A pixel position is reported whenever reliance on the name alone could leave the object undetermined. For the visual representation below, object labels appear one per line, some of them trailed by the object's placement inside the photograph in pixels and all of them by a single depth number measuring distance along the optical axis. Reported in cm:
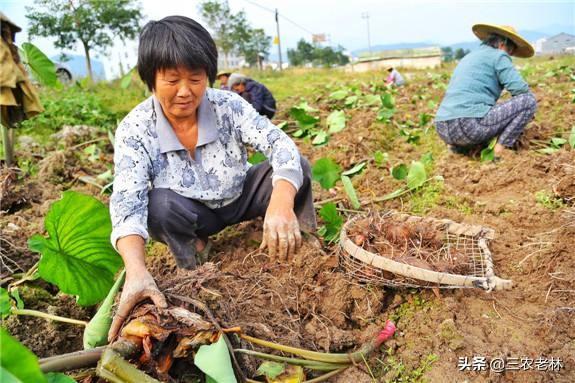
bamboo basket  162
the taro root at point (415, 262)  174
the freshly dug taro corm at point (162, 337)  128
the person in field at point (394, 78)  786
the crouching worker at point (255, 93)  477
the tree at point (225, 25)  2691
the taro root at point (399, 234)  192
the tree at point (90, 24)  1518
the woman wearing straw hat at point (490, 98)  330
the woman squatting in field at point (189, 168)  156
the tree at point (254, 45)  3170
